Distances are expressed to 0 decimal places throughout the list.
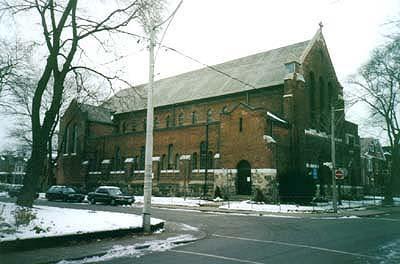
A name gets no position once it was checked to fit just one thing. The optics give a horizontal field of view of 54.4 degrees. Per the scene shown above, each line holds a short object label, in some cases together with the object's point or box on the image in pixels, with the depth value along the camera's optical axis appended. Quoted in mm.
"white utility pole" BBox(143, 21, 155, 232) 14562
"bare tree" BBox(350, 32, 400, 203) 37969
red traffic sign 28284
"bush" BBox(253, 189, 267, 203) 34281
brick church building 36406
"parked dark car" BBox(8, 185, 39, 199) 48006
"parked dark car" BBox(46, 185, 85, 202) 39312
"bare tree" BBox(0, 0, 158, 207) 19203
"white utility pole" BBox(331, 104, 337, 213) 27561
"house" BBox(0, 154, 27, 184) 116350
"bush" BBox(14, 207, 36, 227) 12414
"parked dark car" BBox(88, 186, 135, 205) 33750
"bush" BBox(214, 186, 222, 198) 37469
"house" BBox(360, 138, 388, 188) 72812
